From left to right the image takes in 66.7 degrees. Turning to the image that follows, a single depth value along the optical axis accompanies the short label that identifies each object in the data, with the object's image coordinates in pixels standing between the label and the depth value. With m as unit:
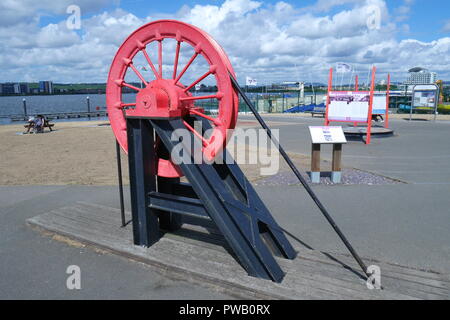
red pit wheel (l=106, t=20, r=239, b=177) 3.60
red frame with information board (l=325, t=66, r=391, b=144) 11.74
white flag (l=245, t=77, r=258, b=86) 34.50
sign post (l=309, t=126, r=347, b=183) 6.92
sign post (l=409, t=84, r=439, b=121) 22.45
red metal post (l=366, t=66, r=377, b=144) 11.78
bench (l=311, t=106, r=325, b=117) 26.85
